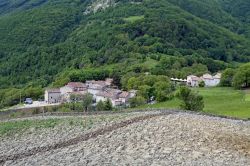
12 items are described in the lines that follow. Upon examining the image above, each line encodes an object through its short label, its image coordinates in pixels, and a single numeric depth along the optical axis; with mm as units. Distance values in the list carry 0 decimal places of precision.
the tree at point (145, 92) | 73300
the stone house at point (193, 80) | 87500
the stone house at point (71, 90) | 84250
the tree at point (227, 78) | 79038
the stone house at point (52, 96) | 84312
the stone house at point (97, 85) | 86750
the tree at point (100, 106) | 61188
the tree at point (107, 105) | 61900
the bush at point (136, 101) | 69250
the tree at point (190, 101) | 48044
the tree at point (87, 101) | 68044
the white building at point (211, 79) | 85756
